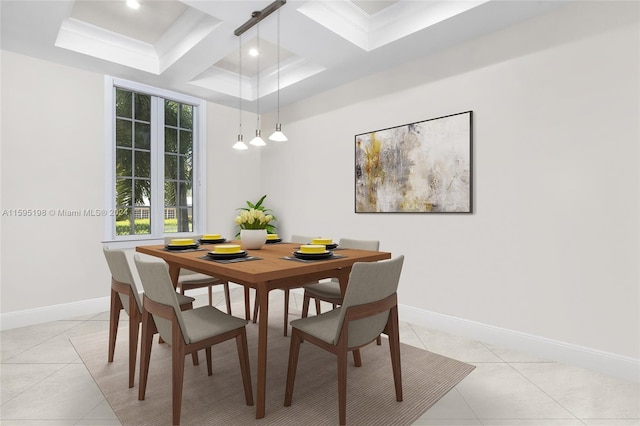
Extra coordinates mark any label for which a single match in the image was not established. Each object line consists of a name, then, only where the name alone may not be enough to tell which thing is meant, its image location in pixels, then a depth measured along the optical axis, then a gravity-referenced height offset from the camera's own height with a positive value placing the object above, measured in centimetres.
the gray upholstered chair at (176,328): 163 -64
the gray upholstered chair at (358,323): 164 -62
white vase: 251 -22
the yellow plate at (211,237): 292 -25
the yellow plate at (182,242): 255 -26
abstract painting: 301 +41
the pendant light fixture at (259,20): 253 +151
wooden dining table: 168 -33
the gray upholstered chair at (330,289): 257 -64
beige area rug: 178 -110
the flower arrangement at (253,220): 250 -9
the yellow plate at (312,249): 206 -25
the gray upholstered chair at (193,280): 296 -65
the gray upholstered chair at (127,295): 205 -56
